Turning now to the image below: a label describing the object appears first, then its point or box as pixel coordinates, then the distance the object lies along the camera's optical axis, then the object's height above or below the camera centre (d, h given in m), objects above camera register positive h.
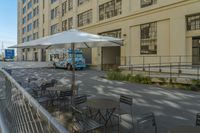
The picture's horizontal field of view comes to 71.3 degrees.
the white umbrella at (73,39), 4.54 +0.83
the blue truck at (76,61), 18.78 +0.23
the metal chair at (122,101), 3.93 -1.13
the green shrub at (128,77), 9.68 -1.12
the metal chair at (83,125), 3.06 -1.43
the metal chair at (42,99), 5.05 -1.33
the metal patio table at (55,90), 5.26 -1.01
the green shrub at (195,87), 7.82 -1.39
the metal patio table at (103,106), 3.67 -1.14
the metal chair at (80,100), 3.93 -1.08
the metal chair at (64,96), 4.81 -1.15
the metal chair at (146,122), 2.75 -1.20
